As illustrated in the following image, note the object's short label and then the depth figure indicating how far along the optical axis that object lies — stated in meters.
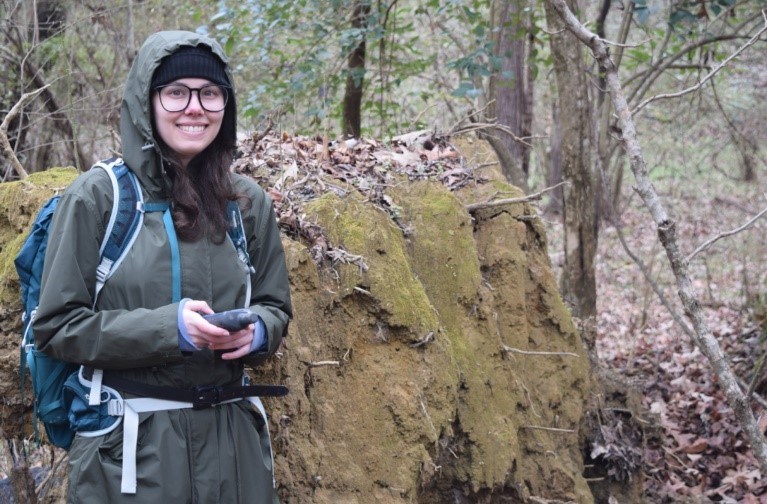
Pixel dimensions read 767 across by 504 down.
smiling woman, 2.56
